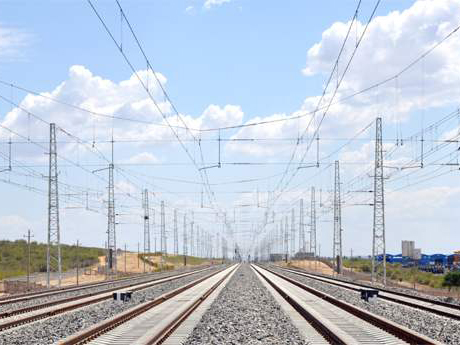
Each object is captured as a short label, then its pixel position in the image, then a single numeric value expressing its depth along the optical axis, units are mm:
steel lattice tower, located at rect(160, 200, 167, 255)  114562
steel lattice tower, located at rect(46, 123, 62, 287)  55875
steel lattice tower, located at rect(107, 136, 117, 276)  75312
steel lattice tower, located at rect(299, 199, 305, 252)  133875
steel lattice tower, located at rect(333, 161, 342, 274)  79062
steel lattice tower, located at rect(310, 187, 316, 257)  106781
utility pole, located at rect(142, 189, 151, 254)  94919
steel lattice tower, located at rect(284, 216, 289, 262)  170300
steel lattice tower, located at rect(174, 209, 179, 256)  136125
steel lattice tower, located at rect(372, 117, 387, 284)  62438
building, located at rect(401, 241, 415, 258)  158625
